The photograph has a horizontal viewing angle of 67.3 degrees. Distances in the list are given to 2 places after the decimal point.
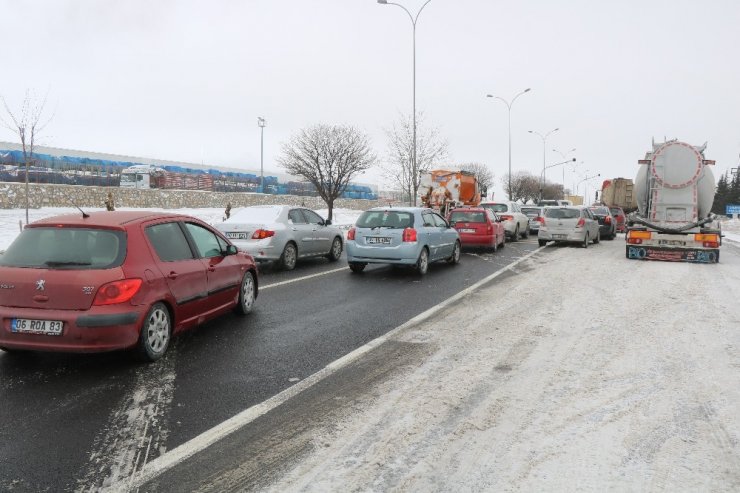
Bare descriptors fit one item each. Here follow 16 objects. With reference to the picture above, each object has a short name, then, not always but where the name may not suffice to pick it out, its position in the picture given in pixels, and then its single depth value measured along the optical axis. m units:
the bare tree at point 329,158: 36.72
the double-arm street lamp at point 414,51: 29.38
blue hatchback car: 11.94
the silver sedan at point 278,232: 12.50
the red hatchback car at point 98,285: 4.98
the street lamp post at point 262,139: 47.28
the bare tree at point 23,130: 19.88
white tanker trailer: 14.95
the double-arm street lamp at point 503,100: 45.50
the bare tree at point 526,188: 98.72
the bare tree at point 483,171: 103.26
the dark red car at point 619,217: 28.64
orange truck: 26.05
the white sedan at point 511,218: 22.84
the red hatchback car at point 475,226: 17.48
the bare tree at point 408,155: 43.12
